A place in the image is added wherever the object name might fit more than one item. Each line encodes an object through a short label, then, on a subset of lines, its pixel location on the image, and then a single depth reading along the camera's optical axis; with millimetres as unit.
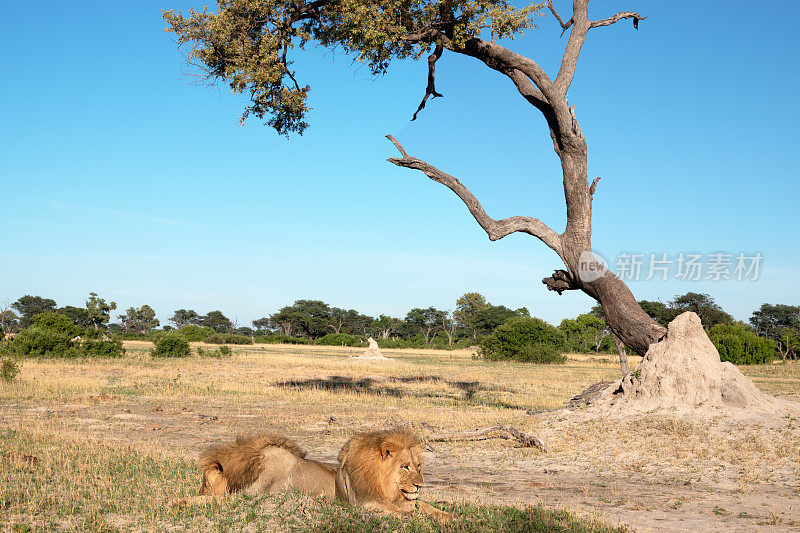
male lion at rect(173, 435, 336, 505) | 6625
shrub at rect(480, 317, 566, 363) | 54781
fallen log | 13195
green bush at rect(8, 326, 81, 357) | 32781
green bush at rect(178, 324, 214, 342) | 75250
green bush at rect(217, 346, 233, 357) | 42656
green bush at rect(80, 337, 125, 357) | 35000
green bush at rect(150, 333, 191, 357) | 38781
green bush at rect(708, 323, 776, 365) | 50594
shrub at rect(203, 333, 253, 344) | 75562
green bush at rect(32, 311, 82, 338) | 36844
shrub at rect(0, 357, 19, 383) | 22234
